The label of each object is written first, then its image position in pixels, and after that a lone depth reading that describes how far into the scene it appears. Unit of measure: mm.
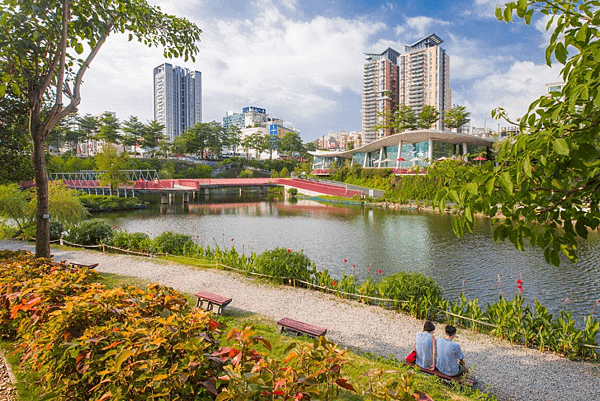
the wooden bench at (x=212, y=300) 6723
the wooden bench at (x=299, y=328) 5520
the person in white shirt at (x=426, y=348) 4660
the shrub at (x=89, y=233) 14156
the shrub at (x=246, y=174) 62684
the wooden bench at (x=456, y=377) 4406
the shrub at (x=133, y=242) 12867
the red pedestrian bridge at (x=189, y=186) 37750
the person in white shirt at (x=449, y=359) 4527
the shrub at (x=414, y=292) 7227
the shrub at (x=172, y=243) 12570
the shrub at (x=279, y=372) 1950
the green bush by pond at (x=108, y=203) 29681
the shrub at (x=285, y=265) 9125
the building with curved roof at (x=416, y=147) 41125
